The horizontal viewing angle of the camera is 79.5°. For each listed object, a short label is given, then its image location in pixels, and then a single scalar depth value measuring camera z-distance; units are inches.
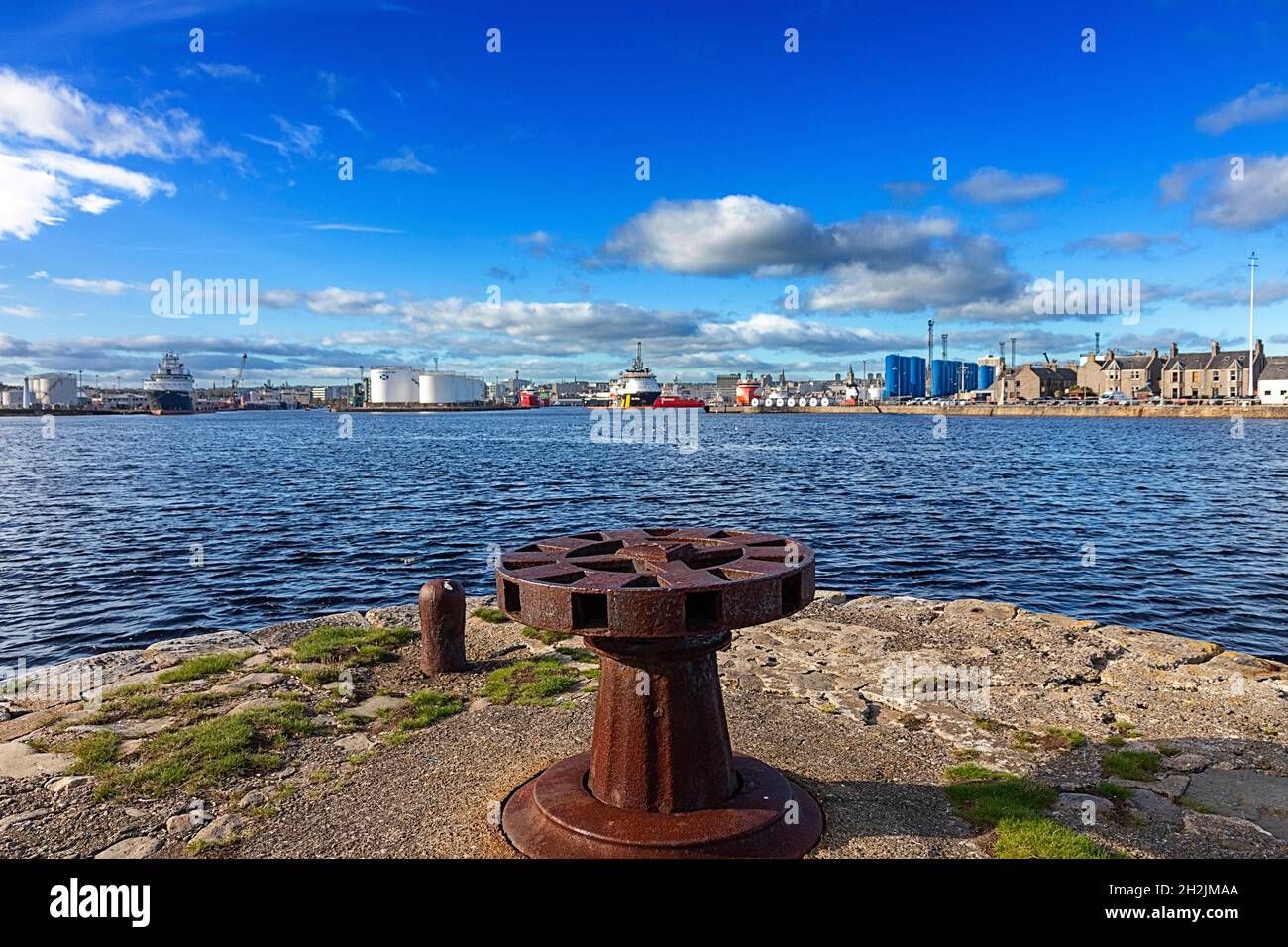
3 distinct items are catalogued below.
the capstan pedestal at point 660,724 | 153.3
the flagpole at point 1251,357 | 3661.4
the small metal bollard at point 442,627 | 278.5
